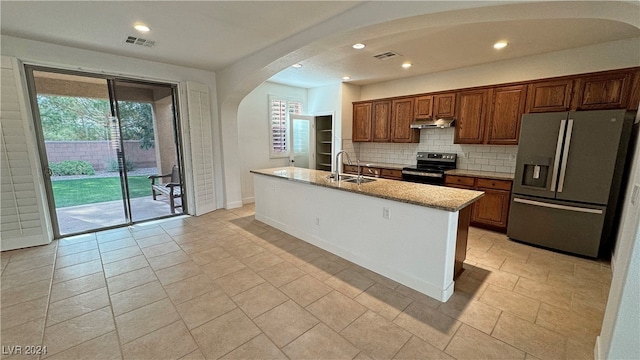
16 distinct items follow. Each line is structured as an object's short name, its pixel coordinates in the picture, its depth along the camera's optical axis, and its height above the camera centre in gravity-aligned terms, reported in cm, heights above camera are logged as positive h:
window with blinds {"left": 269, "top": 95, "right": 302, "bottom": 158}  577 +49
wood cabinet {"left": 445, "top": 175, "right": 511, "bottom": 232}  372 -85
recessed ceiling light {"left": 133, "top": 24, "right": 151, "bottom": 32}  275 +126
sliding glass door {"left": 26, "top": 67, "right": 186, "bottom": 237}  367 -2
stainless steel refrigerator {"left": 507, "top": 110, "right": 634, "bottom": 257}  285 -39
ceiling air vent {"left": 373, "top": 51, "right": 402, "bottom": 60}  361 +127
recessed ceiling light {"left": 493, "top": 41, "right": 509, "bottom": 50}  322 +127
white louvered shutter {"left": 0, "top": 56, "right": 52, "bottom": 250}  307 -37
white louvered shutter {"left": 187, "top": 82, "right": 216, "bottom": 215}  452 -4
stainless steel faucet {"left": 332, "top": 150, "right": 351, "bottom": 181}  334 -43
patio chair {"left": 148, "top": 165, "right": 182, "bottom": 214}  491 -86
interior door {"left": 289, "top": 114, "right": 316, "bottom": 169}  607 +5
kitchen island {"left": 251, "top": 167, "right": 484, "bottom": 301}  225 -84
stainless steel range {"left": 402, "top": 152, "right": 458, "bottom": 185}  432 -43
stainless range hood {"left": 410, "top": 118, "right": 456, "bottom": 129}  436 +37
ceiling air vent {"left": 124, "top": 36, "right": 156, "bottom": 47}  313 +128
